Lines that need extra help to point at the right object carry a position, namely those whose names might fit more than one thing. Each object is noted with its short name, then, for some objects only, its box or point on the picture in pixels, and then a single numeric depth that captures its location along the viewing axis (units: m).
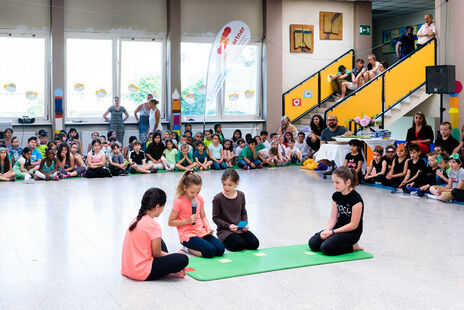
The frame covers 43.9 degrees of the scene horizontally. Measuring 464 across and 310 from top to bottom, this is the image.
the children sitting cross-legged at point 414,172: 8.95
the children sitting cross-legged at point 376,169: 9.88
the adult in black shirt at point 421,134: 10.67
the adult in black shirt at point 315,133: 13.51
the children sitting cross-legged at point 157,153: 12.59
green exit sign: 16.97
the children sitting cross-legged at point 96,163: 11.37
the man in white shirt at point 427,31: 13.02
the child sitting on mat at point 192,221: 4.94
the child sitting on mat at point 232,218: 5.23
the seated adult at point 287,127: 14.55
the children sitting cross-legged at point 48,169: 10.89
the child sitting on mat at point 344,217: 5.04
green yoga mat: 4.56
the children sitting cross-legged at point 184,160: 12.59
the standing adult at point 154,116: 14.61
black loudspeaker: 11.68
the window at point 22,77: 14.03
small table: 10.80
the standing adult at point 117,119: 14.52
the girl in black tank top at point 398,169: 9.36
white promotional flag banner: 13.31
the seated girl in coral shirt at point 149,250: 4.21
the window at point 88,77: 14.63
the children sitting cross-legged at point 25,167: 10.78
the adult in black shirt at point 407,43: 14.83
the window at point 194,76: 15.64
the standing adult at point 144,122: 14.75
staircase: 13.28
